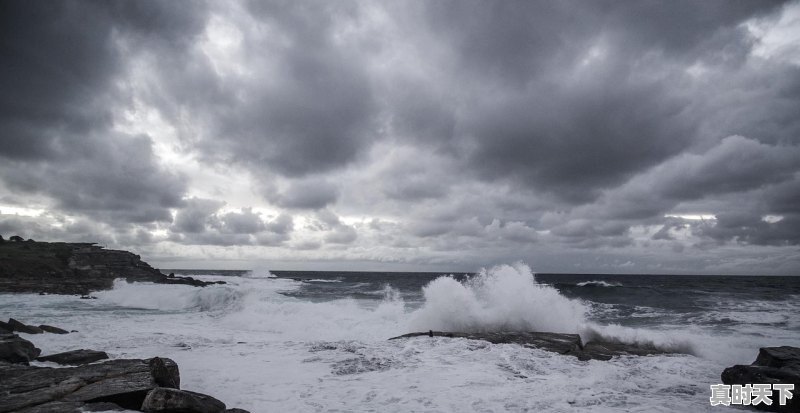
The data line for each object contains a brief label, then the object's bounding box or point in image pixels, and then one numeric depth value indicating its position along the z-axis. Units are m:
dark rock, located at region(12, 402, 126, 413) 4.82
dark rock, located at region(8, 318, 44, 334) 12.12
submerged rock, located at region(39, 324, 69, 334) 12.80
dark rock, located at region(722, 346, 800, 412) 6.45
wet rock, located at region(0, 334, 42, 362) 8.08
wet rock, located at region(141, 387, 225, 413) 5.11
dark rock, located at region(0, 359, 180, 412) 5.31
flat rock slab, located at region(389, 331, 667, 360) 11.38
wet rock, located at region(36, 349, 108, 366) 8.52
